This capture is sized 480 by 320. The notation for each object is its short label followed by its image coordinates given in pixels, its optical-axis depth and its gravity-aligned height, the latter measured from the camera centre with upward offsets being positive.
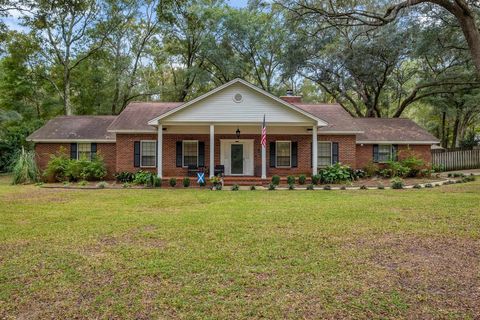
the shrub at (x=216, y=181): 15.65 -0.79
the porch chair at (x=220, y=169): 17.45 -0.26
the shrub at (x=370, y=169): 19.14 -0.28
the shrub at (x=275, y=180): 16.36 -0.78
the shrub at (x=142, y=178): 16.59 -0.69
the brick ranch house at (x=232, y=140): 17.00 +1.37
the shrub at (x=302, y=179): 16.70 -0.75
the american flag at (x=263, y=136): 16.08 +1.34
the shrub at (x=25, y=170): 17.61 -0.31
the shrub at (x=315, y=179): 16.70 -0.74
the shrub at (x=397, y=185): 14.41 -0.90
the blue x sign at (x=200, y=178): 16.31 -0.68
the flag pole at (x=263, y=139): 16.08 +1.20
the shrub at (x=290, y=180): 16.42 -0.78
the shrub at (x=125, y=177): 17.69 -0.68
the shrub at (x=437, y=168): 22.35 -0.26
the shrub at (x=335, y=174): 16.91 -0.50
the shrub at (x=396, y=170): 18.44 -0.33
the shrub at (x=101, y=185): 15.48 -0.99
